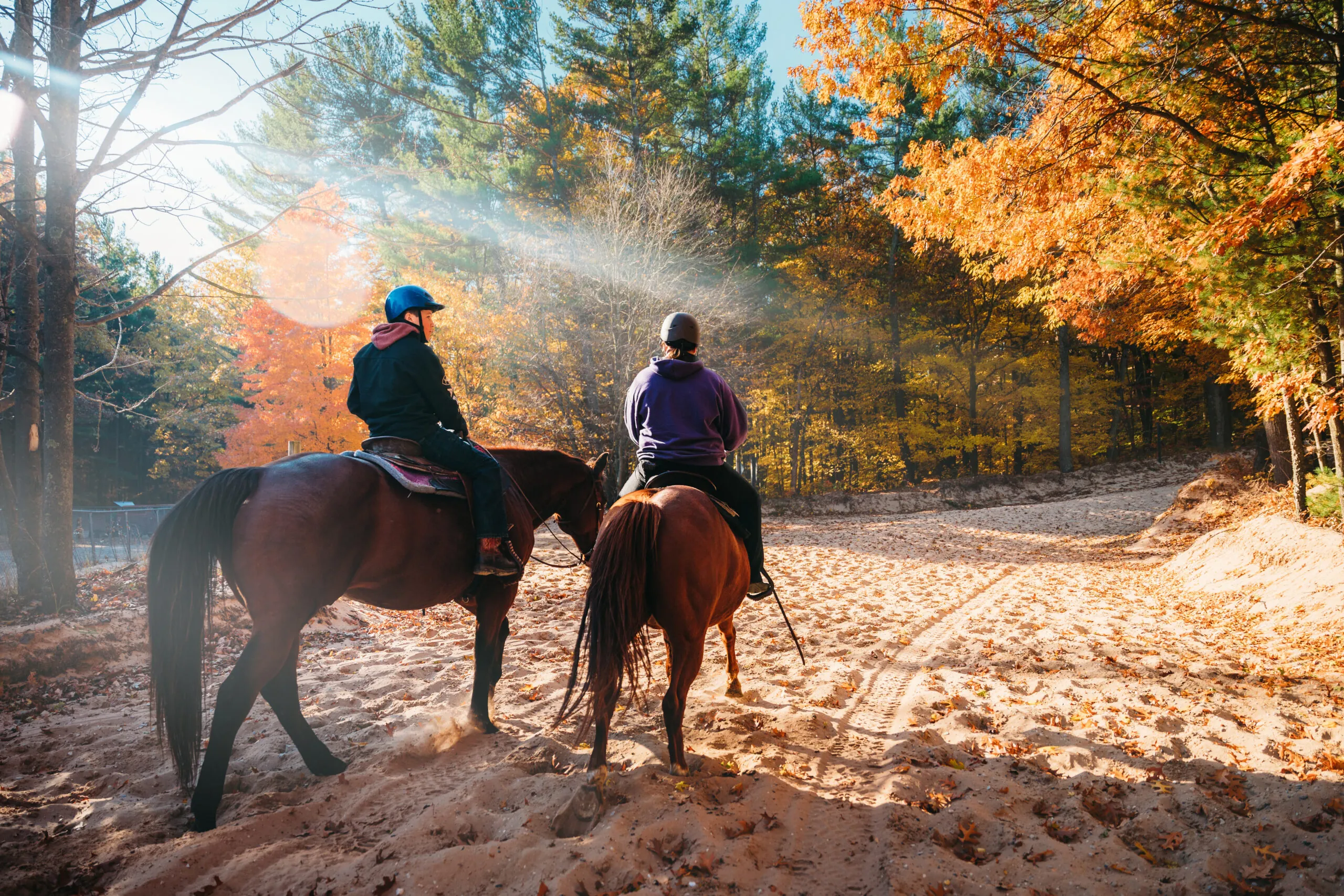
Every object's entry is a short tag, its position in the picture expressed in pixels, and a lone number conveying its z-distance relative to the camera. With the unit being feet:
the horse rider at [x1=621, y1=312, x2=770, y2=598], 12.50
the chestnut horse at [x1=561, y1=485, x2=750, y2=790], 10.14
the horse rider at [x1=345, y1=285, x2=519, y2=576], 12.96
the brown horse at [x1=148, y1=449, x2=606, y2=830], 10.10
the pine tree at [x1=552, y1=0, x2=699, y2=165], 64.54
